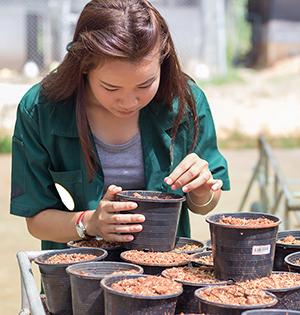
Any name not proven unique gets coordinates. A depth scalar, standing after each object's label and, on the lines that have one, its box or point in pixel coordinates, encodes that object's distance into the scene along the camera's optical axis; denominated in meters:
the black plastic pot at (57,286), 2.81
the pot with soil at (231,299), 2.37
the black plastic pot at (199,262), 2.83
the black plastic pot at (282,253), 2.97
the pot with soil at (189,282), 2.61
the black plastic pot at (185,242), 3.13
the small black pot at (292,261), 2.77
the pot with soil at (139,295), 2.38
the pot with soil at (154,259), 2.84
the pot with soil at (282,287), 2.53
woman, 3.16
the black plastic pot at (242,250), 2.63
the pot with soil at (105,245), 3.06
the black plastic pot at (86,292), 2.62
